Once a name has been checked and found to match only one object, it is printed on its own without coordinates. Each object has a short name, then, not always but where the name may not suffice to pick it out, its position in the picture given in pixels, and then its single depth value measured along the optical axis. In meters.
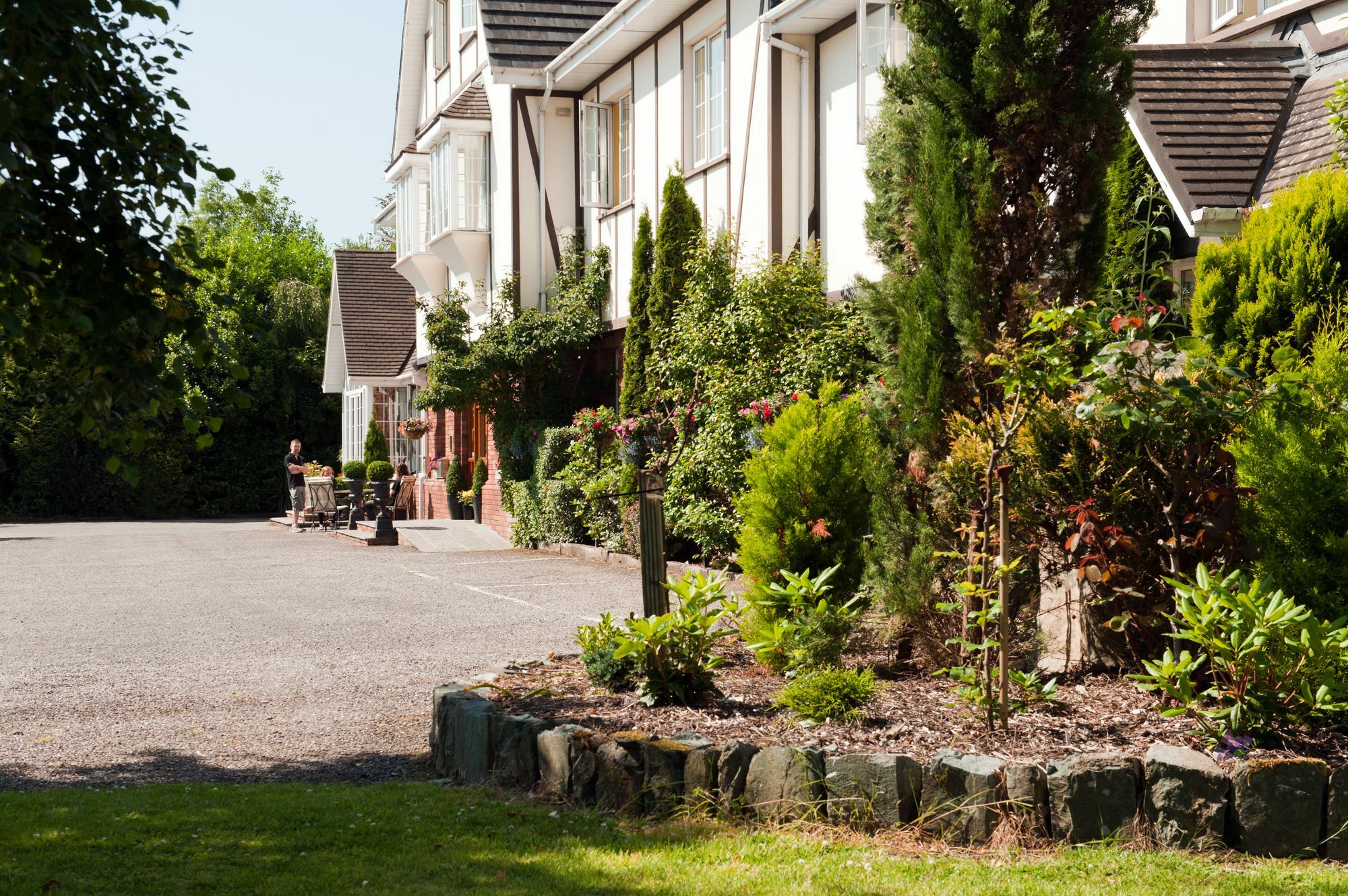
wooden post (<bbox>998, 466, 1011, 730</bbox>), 5.09
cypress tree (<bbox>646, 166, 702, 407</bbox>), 16.45
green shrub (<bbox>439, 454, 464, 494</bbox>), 24.52
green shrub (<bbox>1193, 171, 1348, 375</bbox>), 6.83
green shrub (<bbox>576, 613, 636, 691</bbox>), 6.25
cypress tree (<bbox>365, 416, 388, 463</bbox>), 29.61
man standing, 25.53
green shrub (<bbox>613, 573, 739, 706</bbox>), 5.95
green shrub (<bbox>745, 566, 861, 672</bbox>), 6.23
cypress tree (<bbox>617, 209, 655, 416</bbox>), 17.17
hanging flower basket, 27.28
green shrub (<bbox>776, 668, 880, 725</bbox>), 5.43
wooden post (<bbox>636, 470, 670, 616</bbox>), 7.11
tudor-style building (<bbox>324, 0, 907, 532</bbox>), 14.02
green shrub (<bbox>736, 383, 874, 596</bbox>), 7.54
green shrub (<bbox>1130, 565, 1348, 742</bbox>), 4.62
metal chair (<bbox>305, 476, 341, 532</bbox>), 24.14
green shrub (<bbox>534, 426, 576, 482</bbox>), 18.05
